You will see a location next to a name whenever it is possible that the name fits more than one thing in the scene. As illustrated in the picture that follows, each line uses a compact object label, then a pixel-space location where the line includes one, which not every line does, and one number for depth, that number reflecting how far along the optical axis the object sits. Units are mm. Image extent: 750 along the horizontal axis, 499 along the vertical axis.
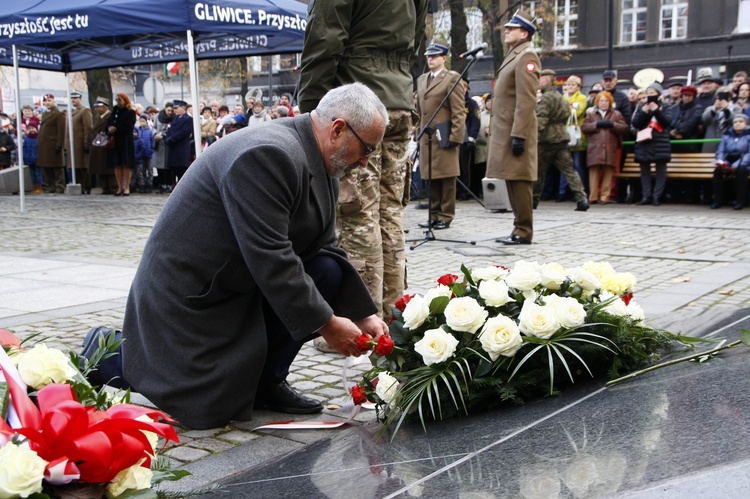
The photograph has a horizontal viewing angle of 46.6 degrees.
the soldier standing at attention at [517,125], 8875
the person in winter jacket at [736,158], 12688
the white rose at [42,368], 1979
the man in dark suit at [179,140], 18672
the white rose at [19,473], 1579
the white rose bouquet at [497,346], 3051
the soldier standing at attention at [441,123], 10820
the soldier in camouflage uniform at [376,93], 4598
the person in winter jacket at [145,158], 19234
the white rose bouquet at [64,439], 1628
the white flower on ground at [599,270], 3572
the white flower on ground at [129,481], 1796
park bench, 13695
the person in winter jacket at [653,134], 13664
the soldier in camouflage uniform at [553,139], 13117
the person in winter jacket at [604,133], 14172
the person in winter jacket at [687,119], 13977
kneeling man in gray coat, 3162
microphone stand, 9181
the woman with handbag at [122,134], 18141
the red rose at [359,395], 3186
